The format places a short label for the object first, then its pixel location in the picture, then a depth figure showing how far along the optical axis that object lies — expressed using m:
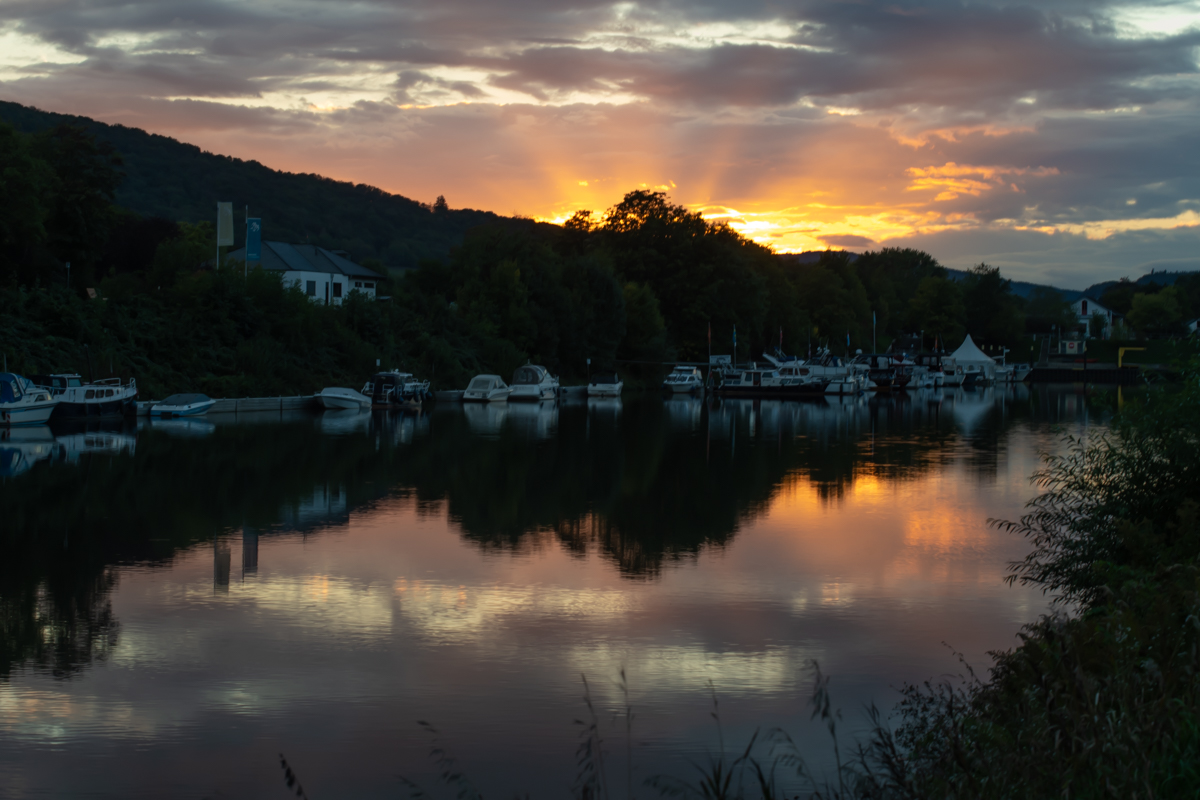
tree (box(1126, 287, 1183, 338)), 165.12
